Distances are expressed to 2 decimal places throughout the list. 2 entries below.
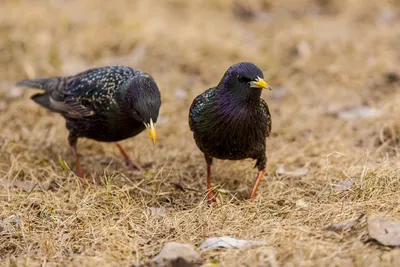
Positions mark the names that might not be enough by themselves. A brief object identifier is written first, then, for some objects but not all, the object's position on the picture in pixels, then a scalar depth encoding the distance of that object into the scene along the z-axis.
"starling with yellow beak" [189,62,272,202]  8.18
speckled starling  9.01
